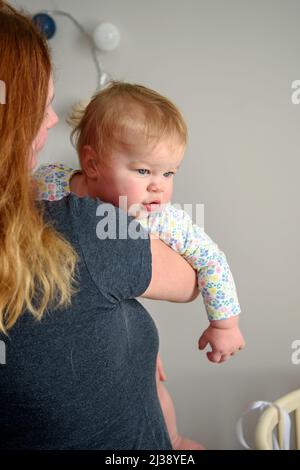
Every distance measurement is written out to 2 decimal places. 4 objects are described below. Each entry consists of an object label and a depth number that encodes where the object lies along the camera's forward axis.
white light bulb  1.43
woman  0.62
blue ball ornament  1.45
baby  0.92
